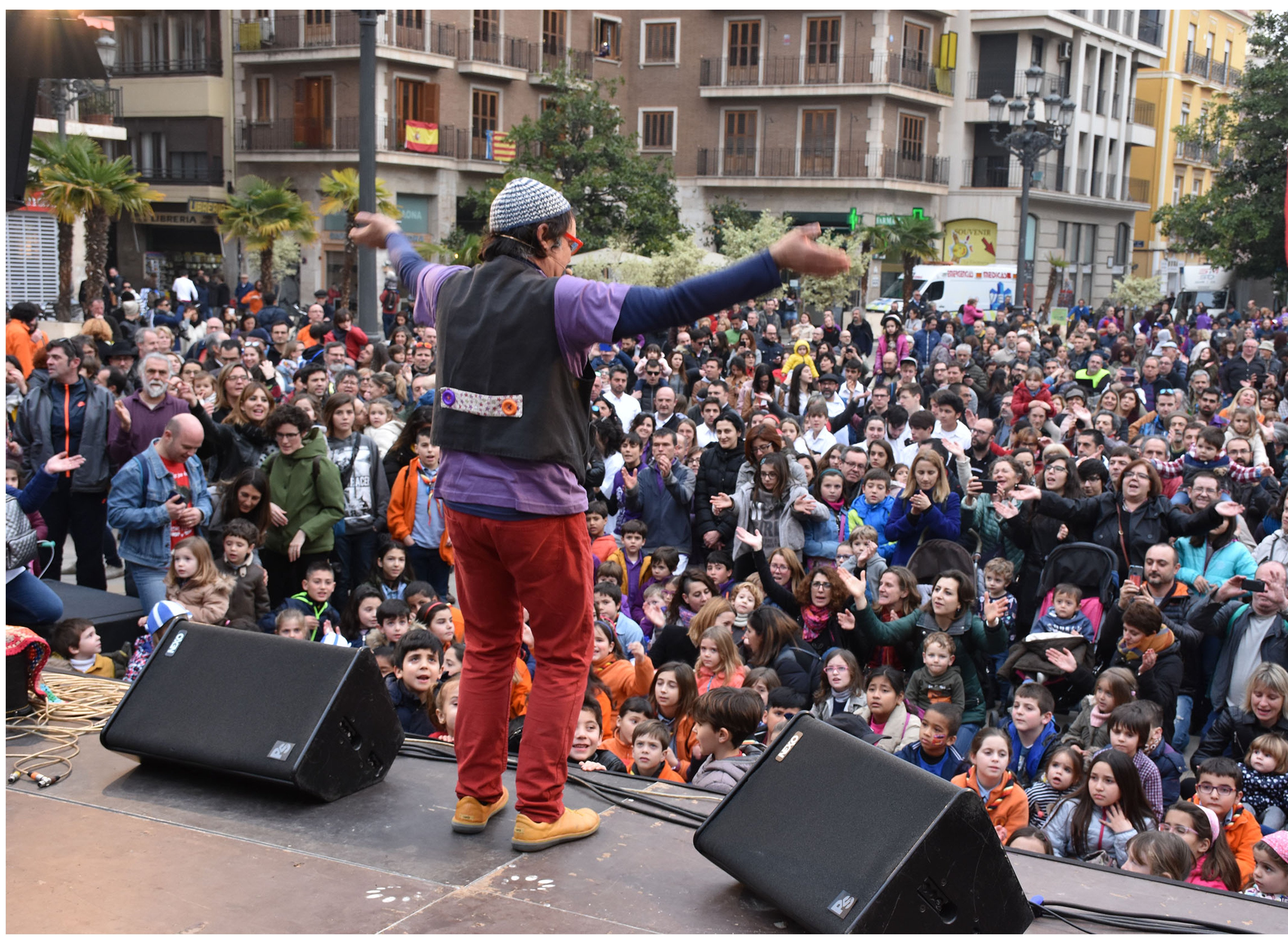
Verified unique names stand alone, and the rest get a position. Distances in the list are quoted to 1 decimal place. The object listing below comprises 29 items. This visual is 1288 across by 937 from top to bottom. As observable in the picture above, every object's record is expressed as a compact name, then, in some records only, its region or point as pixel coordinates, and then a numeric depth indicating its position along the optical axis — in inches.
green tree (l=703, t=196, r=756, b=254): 1449.3
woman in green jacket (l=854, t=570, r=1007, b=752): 252.5
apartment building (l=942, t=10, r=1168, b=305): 1509.6
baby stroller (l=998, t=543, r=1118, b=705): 275.1
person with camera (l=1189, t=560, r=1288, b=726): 248.1
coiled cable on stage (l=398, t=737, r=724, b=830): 140.4
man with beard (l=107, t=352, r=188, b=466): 308.7
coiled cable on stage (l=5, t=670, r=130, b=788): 150.6
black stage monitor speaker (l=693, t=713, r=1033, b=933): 108.7
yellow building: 1907.0
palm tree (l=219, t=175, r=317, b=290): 997.2
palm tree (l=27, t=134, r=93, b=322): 795.4
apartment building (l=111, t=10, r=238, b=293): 1332.4
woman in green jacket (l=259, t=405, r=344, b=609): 291.1
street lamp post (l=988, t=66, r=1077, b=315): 768.9
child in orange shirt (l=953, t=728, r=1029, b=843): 192.7
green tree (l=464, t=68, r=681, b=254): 1258.6
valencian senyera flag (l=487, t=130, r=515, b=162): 1378.0
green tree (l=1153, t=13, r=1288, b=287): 1181.1
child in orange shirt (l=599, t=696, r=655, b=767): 215.5
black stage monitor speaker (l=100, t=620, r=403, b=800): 138.9
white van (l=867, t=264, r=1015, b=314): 1224.2
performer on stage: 122.1
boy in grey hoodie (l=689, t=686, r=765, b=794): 199.3
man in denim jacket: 262.8
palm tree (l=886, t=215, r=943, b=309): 1371.8
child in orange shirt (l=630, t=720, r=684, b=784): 200.2
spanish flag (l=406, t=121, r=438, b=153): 1306.6
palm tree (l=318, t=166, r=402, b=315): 962.7
